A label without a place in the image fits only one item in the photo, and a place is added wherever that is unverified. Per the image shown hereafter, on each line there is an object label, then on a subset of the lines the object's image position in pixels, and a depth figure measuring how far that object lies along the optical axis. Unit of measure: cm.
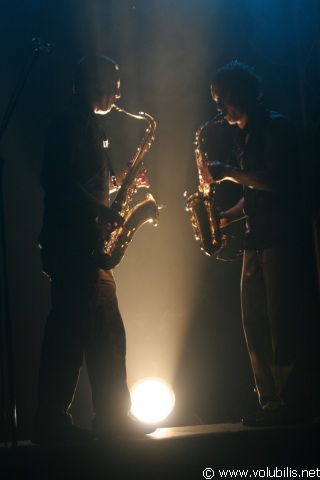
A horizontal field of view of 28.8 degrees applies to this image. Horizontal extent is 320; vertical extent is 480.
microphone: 375
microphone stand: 336
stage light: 482
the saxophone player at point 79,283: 344
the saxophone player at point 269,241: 371
